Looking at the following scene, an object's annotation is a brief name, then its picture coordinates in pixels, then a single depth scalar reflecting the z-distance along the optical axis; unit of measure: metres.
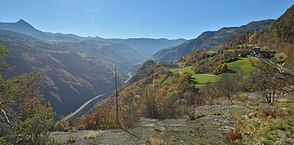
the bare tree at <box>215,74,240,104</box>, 22.60
